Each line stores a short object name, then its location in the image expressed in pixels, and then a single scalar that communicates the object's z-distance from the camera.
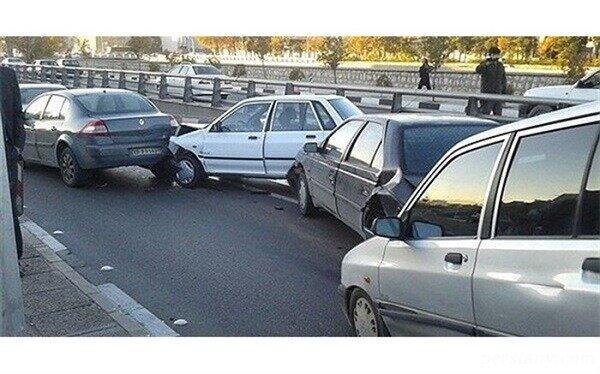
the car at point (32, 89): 10.86
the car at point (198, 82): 14.39
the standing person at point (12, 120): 4.84
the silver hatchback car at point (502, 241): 2.29
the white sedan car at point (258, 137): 7.89
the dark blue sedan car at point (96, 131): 8.53
